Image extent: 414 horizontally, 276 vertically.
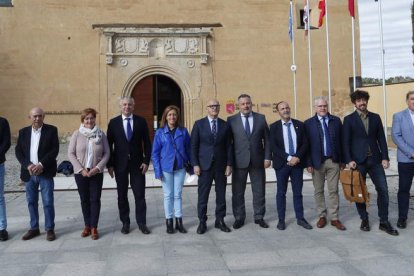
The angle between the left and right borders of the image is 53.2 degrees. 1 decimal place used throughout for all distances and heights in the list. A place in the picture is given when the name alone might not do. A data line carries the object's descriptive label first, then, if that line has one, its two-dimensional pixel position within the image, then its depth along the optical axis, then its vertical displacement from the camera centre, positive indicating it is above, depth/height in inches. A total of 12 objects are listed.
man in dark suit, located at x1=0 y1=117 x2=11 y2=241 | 204.2 -4.7
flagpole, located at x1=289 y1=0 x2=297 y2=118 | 605.0 +116.5
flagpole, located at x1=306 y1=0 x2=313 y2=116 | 538.6 +81.9
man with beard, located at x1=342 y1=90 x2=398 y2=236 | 212.1 -1.5
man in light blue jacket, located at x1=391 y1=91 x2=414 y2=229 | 211.8 -3.0
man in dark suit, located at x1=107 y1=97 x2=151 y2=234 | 215.2 -5.2
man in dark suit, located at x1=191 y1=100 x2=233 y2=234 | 216.1 -5.1
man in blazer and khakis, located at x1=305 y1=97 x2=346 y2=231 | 219.9 -2.5
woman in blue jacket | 216.1 -6.2
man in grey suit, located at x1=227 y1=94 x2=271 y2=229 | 224.4 -5.0
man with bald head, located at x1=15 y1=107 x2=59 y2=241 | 205.0 -5.7
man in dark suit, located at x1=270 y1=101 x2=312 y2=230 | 221.5 -4.3
